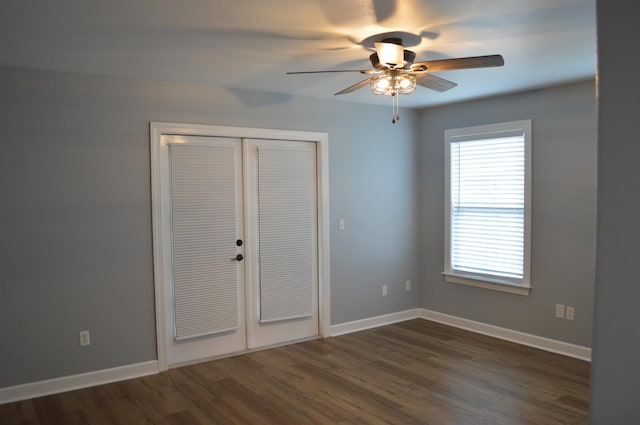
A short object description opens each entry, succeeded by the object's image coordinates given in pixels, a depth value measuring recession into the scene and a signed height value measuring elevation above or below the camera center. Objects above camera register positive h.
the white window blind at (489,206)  4.70 -0.12
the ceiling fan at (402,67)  2.69 +0.77
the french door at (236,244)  4.18 -0.45
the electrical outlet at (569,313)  4.34 -1.10
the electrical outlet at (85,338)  3.73 -1.11
